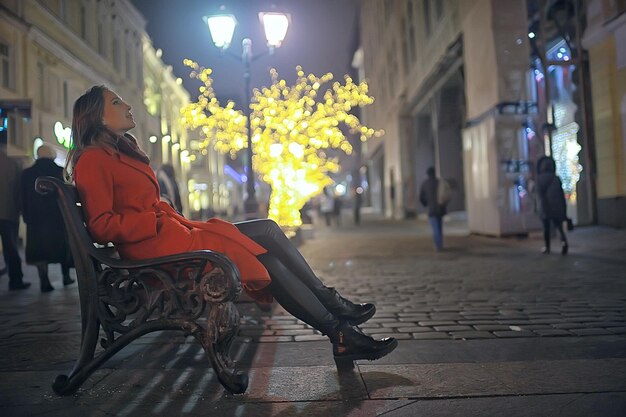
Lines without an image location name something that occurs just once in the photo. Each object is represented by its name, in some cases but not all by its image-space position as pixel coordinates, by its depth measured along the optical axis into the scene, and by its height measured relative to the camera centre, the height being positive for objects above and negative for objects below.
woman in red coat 2.82 -0.01
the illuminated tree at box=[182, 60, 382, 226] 19.06 +3.55
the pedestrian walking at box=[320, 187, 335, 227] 26.98 +0.69
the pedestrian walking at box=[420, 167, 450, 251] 11.28 +0.36
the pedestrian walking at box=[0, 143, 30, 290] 7.05 +0.24
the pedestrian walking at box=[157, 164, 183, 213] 7.73 +0.64
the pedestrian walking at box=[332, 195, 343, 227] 26.83 +0.64
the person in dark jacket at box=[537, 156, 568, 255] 9.66 +0.22
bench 2.72 -0.33
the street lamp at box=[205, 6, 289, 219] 12.30 +4.25
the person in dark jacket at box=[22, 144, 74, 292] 6.39 +0.12
